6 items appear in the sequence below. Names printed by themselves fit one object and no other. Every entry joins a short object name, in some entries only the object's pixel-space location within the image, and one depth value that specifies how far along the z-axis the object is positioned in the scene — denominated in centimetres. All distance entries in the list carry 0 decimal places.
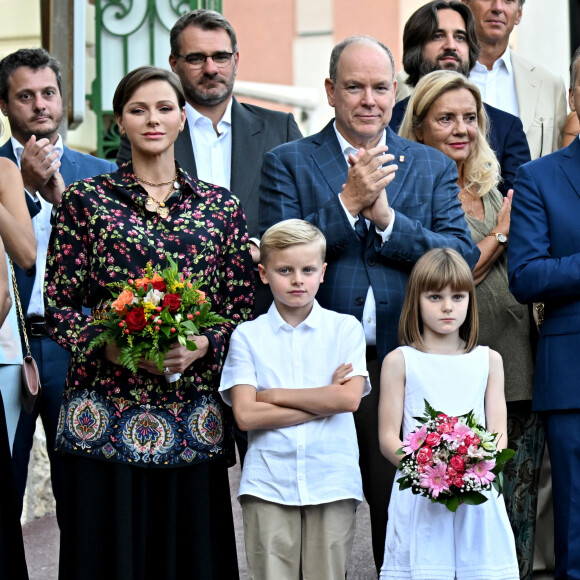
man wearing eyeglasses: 1152
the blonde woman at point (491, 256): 1081
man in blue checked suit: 962
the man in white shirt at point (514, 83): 1278
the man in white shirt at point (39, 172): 1064
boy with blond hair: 916
